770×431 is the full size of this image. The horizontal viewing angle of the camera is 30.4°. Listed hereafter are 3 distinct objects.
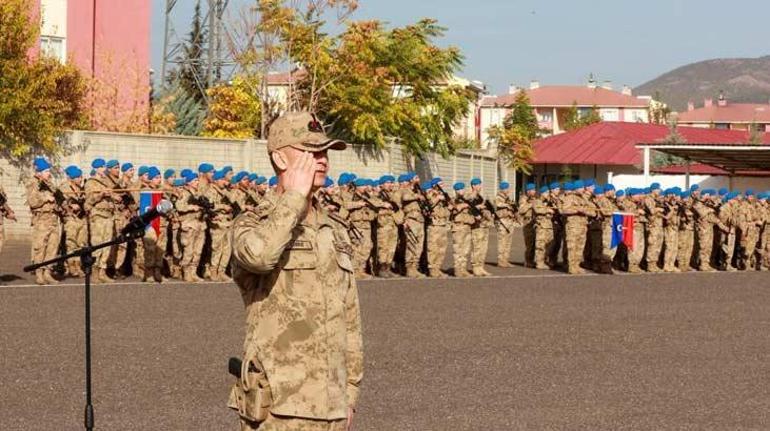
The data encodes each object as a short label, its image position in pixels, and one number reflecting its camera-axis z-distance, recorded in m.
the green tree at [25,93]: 29.67
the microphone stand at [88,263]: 5.54
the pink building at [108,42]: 39.31
